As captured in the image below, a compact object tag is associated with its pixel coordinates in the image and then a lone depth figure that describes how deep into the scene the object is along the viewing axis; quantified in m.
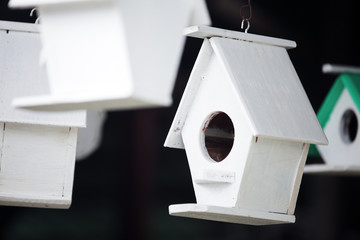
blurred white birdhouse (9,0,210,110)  3.55
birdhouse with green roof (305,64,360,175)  6.39
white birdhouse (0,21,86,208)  5.21
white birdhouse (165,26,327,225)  4.94
